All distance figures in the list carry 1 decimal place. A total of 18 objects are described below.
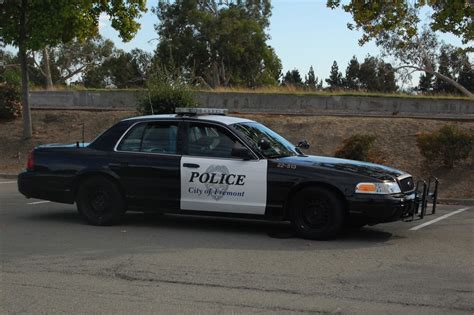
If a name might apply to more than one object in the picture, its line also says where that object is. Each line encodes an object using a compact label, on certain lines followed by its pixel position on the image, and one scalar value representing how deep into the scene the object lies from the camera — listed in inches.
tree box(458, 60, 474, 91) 2694.4
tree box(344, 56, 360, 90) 3216.0
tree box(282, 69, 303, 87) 3434.1
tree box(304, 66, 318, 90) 3467.0
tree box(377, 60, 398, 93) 2116.1
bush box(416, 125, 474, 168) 525.7
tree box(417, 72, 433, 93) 2960.1
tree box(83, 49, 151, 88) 2460.6
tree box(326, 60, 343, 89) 3486.2
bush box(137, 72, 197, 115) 665.0
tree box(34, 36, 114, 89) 2667.3
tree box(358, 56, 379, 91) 2772.1
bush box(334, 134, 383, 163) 544.7
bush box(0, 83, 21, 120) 838.5
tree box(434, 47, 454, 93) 1930.4
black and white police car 293.6
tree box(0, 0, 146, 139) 669.9
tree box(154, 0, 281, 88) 1904.5
